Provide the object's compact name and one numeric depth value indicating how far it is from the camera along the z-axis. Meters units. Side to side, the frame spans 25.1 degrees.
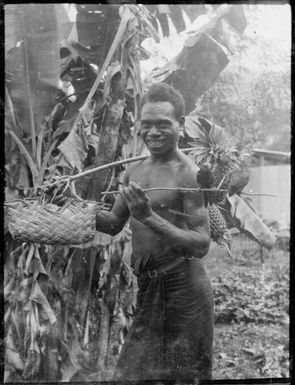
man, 4.79
